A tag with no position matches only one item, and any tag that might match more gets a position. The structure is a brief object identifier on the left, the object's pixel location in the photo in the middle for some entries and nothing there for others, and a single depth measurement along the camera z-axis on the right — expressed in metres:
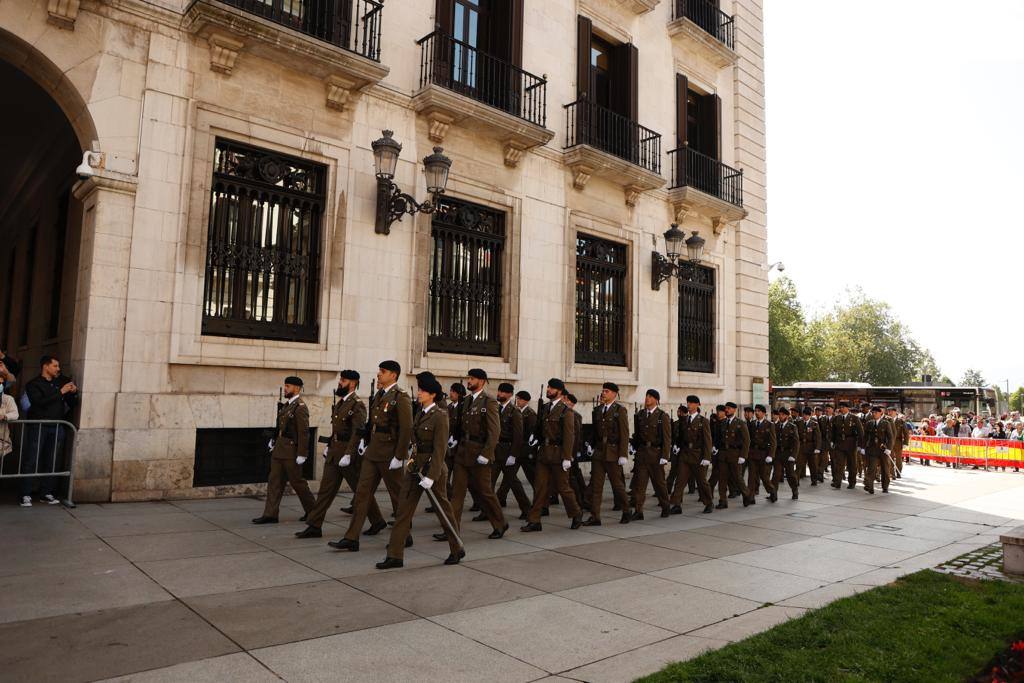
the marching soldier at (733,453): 12.23
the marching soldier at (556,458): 9.38
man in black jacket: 8.74
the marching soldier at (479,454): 8.25
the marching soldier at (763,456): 12.89
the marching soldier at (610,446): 10.12
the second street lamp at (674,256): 16.75
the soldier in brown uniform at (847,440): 15.52
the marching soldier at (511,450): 9.99
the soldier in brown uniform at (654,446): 10.91
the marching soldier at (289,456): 8.44
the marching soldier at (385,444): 7.25
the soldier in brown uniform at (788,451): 13.68
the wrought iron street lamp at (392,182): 11.14
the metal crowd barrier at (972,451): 22.47
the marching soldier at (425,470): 6.76
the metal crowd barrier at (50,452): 8.59
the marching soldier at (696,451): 11.47
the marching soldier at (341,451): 7.92
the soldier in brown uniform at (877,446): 14.64
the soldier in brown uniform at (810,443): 15.91
